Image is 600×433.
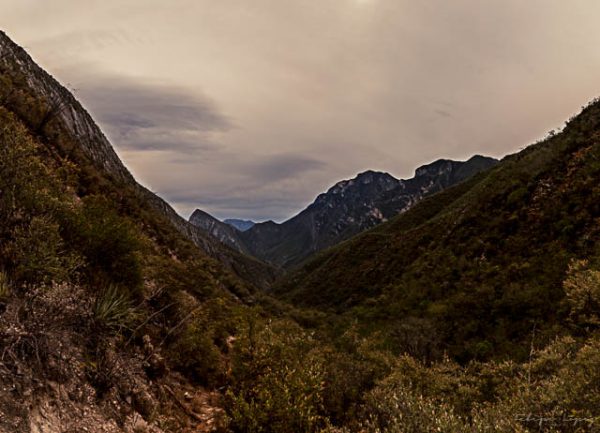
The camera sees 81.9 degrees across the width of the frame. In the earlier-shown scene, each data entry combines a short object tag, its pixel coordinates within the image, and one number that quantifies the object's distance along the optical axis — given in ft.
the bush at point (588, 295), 38.19
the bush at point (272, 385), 24.45
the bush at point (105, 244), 29.12
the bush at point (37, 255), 21.57
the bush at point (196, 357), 33.32
